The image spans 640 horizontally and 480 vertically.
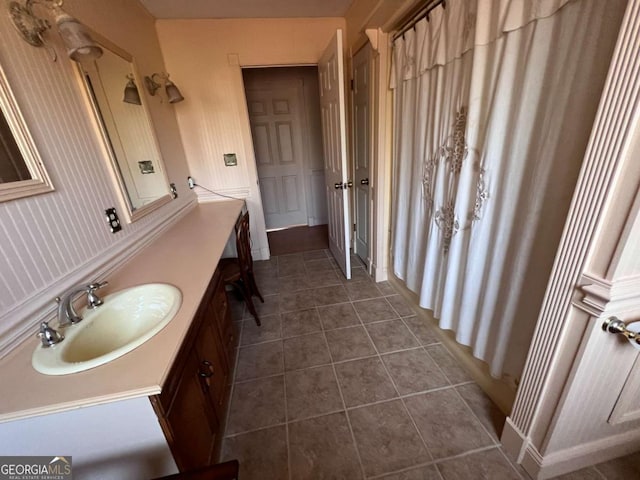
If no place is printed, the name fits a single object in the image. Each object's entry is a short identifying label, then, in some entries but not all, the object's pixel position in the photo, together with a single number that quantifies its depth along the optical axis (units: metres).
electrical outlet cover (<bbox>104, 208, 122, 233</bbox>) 1.38
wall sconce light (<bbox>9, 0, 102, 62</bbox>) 1.01
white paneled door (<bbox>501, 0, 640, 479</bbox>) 0.66
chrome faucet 0.91
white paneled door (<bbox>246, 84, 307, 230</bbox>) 3.77
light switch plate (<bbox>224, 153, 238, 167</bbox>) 2.77
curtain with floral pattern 0.82
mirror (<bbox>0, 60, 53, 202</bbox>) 0.89
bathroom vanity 0.68
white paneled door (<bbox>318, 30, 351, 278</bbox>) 2.07
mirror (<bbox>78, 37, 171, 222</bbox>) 1.43
